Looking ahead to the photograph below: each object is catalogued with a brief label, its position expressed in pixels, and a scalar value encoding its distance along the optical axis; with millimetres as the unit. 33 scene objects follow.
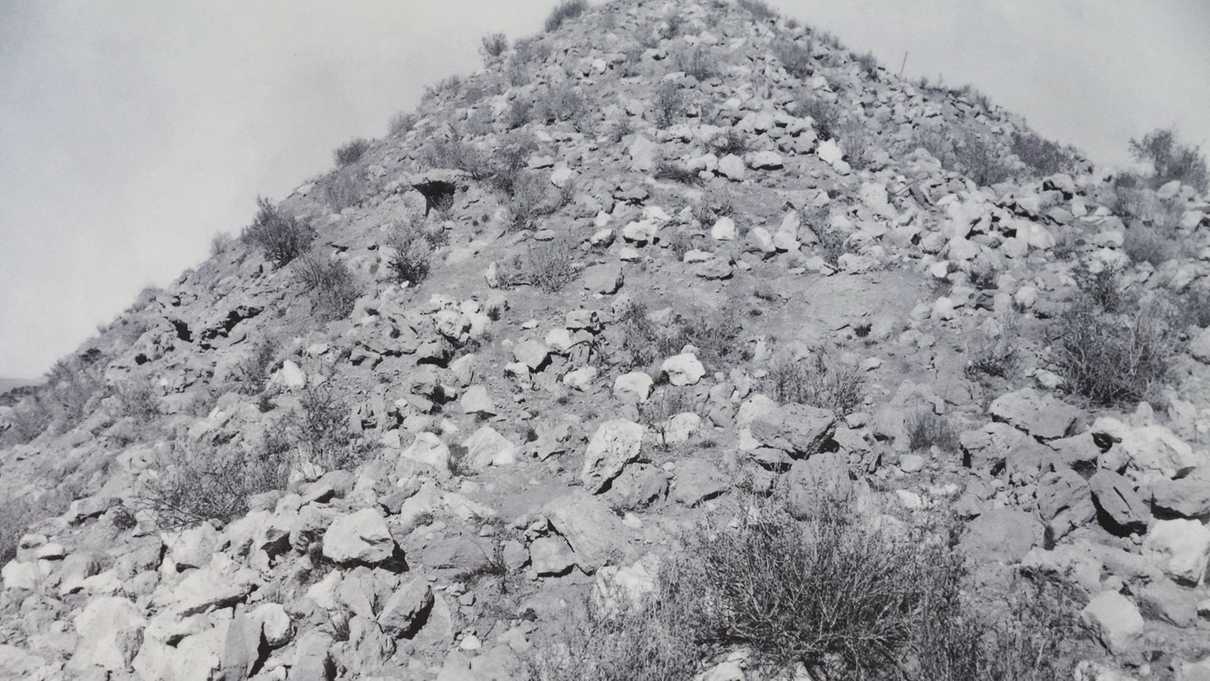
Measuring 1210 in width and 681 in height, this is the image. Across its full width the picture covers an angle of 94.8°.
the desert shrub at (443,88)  13078
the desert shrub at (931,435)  3791
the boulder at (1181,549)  2645
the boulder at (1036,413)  3600
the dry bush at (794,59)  10320
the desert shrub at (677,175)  7207
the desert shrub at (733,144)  7742
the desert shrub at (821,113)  8406
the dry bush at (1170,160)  8273
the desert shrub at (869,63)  11861
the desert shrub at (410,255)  6562
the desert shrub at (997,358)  4375
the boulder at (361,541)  3127
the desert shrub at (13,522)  4406
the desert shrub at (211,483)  4031
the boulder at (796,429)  3666
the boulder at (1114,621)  2420
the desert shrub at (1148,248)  5652
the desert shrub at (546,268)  6012
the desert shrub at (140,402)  6242
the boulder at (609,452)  3777
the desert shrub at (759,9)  12878
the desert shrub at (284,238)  7984
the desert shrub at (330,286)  6461
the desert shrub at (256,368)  5781
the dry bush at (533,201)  7020
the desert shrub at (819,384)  4227
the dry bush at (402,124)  11734
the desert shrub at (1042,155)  9070
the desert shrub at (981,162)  8039
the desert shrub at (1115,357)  3871
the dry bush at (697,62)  9727
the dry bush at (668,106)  8492
